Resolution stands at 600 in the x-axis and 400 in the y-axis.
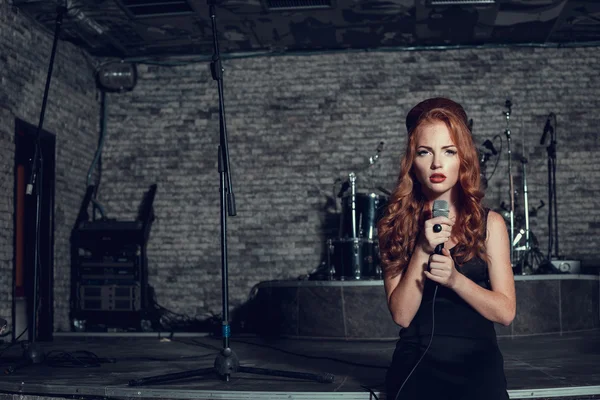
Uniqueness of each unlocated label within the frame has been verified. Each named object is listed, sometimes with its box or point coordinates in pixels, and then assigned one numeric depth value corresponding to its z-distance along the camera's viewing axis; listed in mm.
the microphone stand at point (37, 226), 4337
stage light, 8258
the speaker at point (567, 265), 7113
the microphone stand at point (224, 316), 3338
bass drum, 6480
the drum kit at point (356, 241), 6492
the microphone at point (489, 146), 7215
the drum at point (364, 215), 6762
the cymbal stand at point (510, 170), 6859
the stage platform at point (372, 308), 6070
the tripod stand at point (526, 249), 6727
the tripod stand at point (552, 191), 7664
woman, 1968
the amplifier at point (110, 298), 7359
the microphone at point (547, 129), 7565
